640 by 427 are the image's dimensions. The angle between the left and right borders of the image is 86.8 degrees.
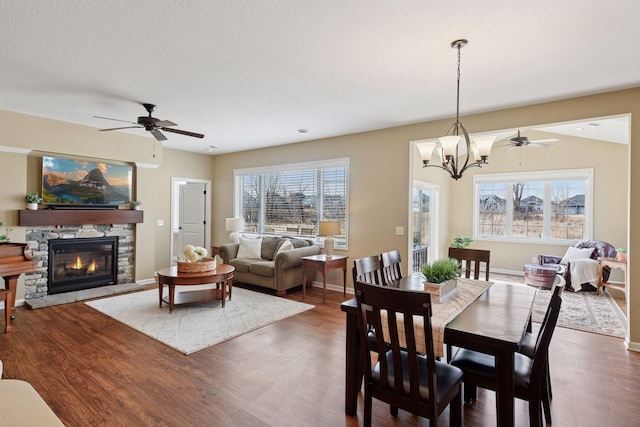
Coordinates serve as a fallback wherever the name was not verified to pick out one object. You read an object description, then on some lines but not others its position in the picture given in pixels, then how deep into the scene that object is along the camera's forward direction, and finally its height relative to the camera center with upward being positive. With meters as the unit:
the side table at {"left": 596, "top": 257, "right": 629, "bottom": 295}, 5.21 -0.74
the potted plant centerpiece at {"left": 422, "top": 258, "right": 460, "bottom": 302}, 2.43 -0.45
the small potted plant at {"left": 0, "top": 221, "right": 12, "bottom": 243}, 4.24 -0.36
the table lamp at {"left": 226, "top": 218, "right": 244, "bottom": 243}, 6.94 -0.32
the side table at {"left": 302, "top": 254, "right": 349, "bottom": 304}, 5.10 -0.80
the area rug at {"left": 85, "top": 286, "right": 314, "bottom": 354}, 3.59 -1.33
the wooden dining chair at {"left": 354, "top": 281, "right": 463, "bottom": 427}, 1.68 -0.86
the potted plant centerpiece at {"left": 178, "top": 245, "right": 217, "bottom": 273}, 4.47 -0.69
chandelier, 2.79 +0.59
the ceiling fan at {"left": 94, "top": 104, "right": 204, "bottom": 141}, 4.01 +1.03
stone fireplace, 4.95 -0.71
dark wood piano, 3.81 -0.64
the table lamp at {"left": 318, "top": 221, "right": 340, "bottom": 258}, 5.34 -0.27
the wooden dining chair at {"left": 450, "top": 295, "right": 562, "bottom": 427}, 1.81 -0.91
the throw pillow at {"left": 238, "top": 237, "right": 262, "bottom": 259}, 6.25 -0.67
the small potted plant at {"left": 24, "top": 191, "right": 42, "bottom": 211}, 4.79 +0.11
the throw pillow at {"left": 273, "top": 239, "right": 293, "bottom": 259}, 5.83 -0.59
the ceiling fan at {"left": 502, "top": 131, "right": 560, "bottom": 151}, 5.58 +1.25
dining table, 1.77 -0.63
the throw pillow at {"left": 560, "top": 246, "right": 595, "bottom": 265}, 6.02 -0.67
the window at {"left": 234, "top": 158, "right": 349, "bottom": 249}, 6.00 +0.30
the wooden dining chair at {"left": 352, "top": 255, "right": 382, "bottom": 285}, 2.62 -0.46
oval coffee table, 4.30 -0.91
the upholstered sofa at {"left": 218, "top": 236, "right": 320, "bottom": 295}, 5.36 -0.86
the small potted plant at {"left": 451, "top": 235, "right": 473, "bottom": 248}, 7.60 -0.60
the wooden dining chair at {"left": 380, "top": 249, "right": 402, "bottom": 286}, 3.04 -0.50
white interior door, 7.84 -0.10
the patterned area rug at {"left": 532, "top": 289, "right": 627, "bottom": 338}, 4.06 -1.32
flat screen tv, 5.04 +0.42
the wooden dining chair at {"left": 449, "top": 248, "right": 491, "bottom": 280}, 3.44 -0.43
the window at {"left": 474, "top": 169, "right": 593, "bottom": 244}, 6.84 +0.23
